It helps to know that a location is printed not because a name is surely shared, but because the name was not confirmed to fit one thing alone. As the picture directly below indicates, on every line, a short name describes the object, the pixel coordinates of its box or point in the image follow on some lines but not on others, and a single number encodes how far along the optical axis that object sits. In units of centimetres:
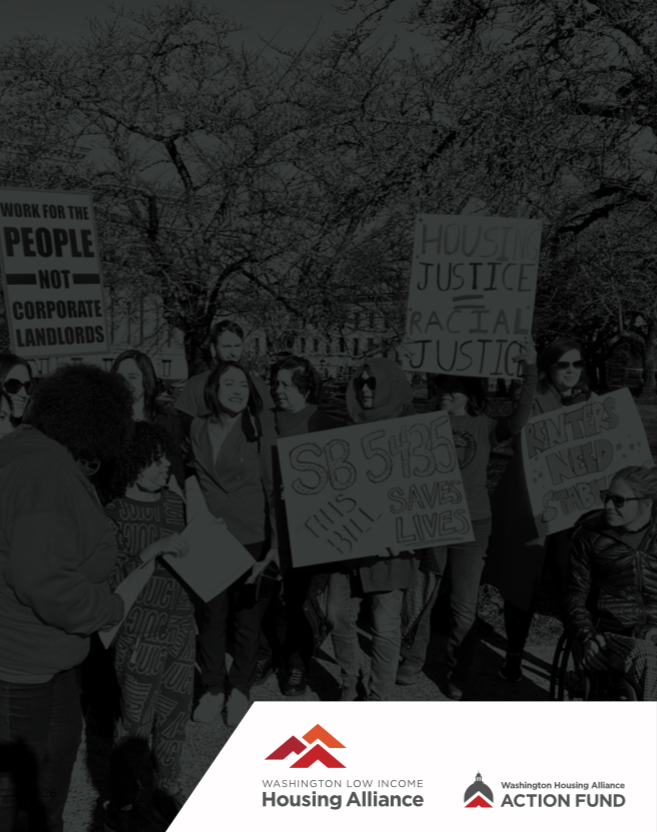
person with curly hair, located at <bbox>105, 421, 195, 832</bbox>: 308
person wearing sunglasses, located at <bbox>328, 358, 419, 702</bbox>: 394
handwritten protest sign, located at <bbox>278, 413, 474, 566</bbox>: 396
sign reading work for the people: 402
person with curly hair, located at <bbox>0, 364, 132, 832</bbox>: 233
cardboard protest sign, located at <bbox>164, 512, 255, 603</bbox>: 342
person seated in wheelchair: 347
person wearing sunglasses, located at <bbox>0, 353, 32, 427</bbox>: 429
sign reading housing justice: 401
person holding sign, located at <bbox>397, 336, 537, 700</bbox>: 421
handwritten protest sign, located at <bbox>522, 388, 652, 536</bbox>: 419
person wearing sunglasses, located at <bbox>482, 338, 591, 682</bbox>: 418
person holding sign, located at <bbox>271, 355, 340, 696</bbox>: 425
